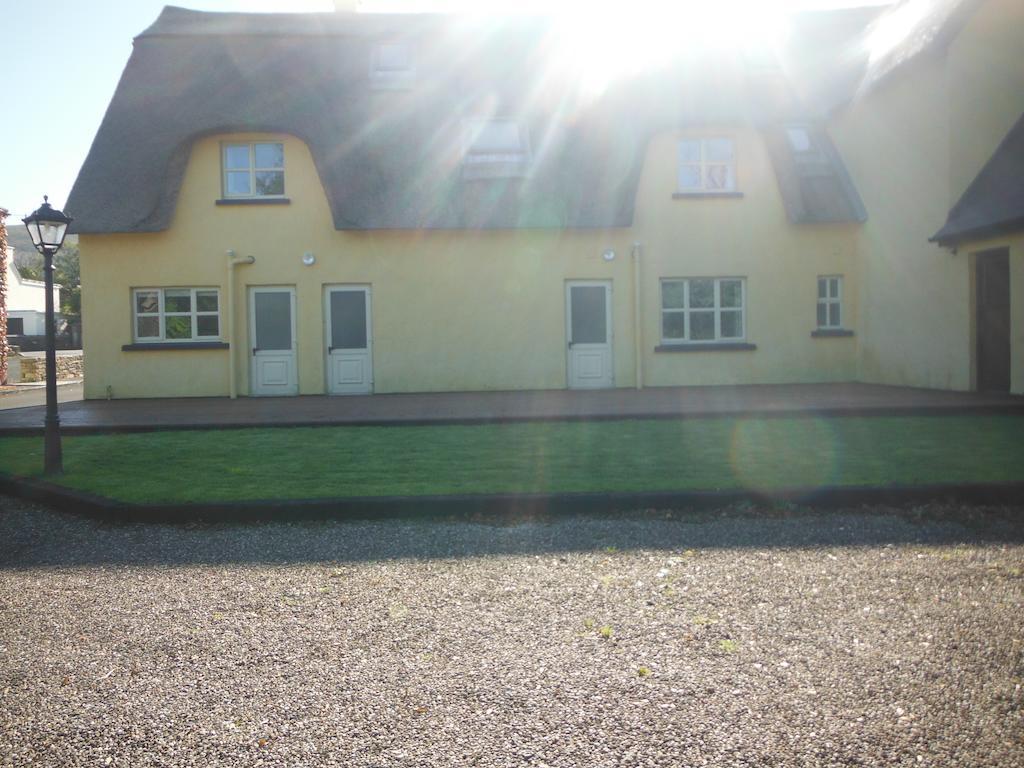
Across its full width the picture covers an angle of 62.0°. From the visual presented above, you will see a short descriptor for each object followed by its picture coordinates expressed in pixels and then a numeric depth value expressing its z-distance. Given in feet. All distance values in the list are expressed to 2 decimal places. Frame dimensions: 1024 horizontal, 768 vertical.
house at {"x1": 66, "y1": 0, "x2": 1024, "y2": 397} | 56.80
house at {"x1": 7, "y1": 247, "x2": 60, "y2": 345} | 159.02
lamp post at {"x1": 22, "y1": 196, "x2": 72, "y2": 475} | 29.04
